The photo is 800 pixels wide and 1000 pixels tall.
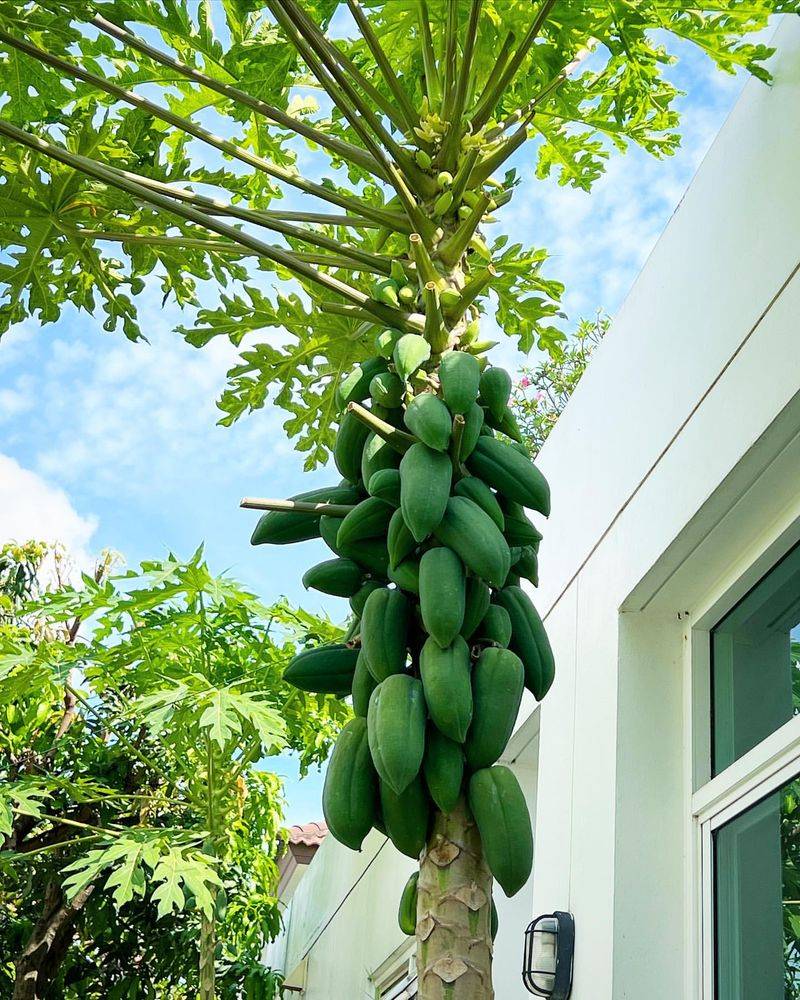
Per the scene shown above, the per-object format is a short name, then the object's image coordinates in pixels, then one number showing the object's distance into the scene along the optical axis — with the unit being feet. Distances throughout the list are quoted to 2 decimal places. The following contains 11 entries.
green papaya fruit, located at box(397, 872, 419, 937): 5.39
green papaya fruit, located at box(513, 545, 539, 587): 5.98
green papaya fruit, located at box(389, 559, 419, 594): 5.36
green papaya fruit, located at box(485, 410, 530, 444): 6.23
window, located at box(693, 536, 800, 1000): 6.56
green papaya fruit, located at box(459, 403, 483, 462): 5.60
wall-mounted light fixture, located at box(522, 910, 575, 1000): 7.98
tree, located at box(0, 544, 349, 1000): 12.41
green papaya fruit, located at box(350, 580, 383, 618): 5.84
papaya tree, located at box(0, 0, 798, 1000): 4.99
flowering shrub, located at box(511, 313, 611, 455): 25.84
